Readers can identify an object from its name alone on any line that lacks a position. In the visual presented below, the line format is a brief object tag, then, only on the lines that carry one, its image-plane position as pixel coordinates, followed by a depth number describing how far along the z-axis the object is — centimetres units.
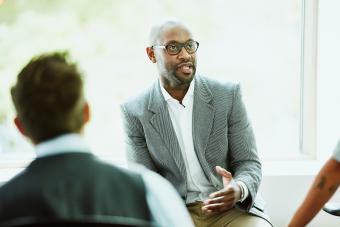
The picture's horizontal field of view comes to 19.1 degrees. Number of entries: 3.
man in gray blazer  332
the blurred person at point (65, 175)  247
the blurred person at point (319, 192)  281
